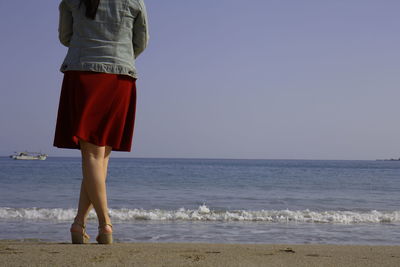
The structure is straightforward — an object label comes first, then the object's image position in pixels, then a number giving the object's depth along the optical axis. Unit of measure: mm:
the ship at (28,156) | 87312
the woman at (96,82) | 2881
